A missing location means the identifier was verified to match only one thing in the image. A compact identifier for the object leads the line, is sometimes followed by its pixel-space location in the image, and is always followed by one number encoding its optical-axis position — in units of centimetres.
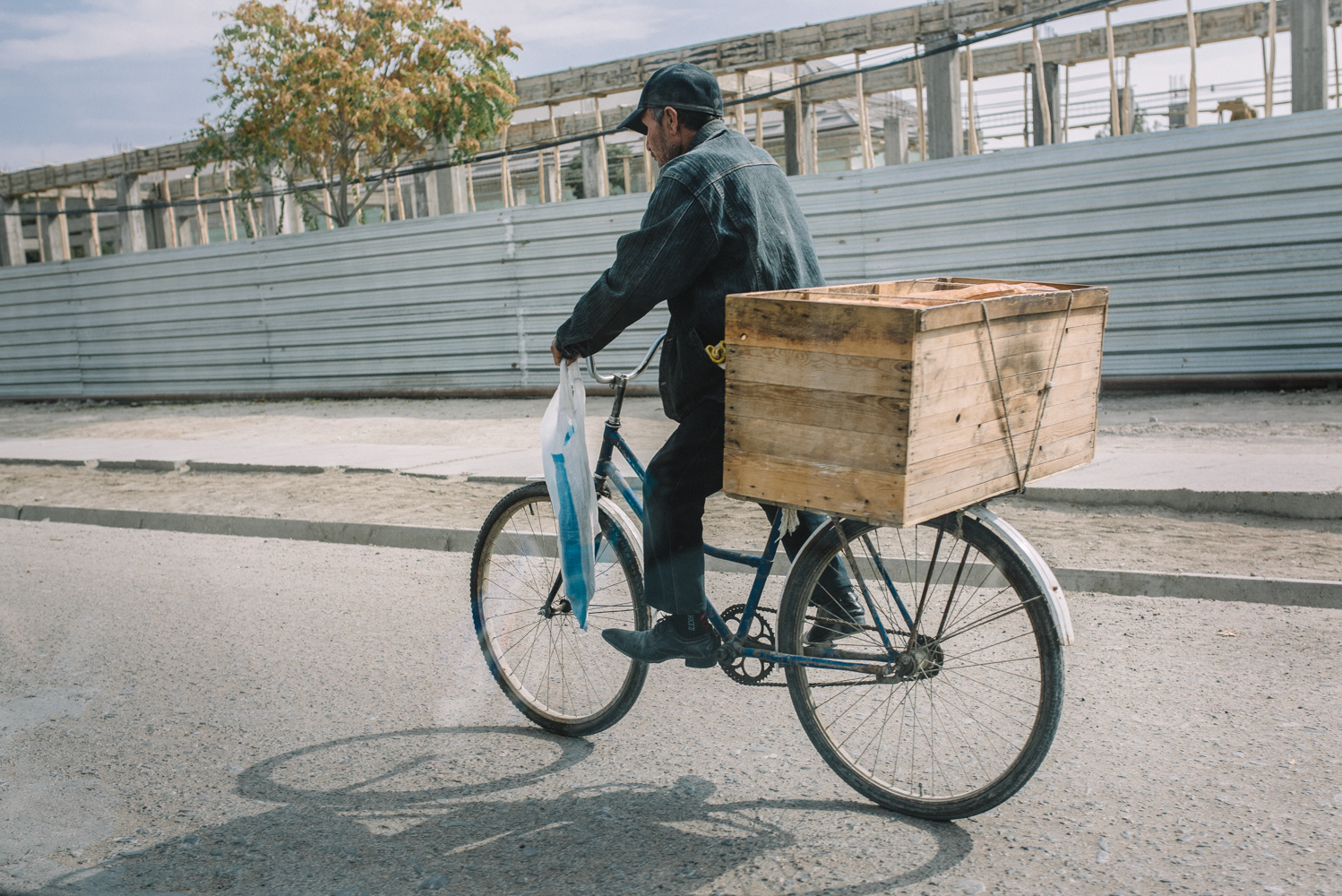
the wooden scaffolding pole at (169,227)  2065
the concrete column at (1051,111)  1962
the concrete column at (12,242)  2453
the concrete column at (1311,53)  1163
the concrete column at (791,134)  2002
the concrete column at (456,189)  1761
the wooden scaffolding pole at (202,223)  2085
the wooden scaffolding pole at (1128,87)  1729
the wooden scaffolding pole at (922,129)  1295
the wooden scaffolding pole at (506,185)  1734
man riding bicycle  308
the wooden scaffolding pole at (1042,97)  1207
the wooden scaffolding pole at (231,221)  1978
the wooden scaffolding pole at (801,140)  1480
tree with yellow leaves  1486
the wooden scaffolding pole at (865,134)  1385
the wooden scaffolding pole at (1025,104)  1855
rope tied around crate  291
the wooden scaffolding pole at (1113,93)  1177
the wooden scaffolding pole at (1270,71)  1128
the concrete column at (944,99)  1305
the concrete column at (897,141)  2383
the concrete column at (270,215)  2113
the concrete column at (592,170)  2097
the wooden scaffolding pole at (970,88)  1257
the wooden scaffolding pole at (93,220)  2383
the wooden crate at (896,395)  258
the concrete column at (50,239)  2433
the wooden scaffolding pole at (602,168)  1973
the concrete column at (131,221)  2236
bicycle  294
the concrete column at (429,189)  1827
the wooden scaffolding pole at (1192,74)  1167
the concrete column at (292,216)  2092
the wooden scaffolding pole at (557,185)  1755
